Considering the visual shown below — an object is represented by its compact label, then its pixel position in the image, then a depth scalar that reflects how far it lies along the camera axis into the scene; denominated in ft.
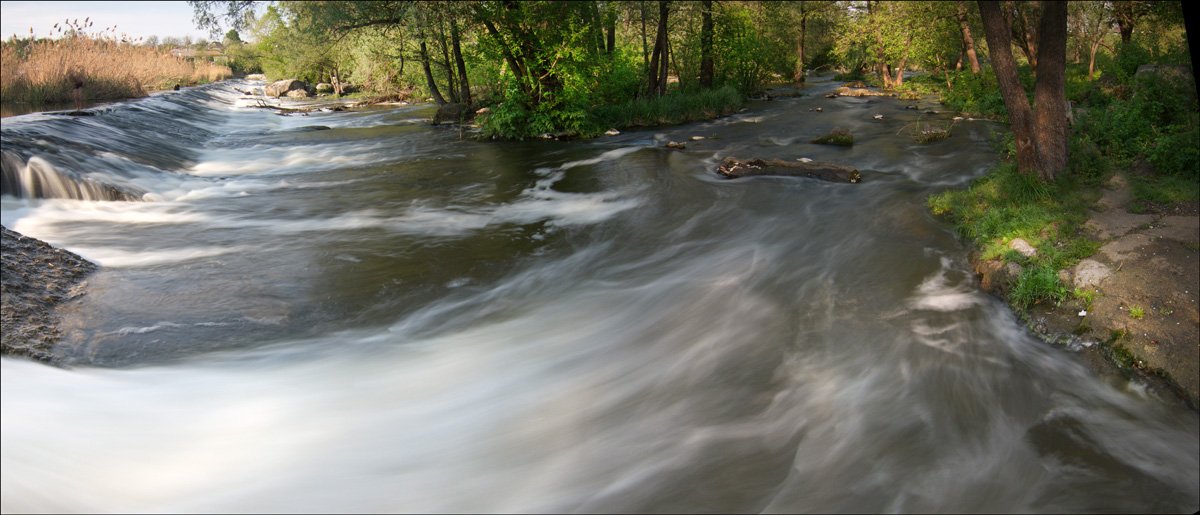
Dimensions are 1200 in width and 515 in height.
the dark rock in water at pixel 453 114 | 74.18
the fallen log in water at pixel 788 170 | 40.45
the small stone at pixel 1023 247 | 22.94
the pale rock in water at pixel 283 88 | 137.96
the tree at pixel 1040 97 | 27.89
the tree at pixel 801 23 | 115.34
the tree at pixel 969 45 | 73.97
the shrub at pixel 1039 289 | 20.79
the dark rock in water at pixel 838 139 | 52.85
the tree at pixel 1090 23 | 69.05
